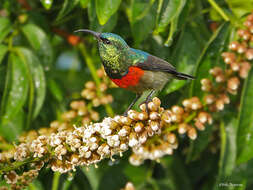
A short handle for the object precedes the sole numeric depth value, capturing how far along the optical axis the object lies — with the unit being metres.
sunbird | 3.87
